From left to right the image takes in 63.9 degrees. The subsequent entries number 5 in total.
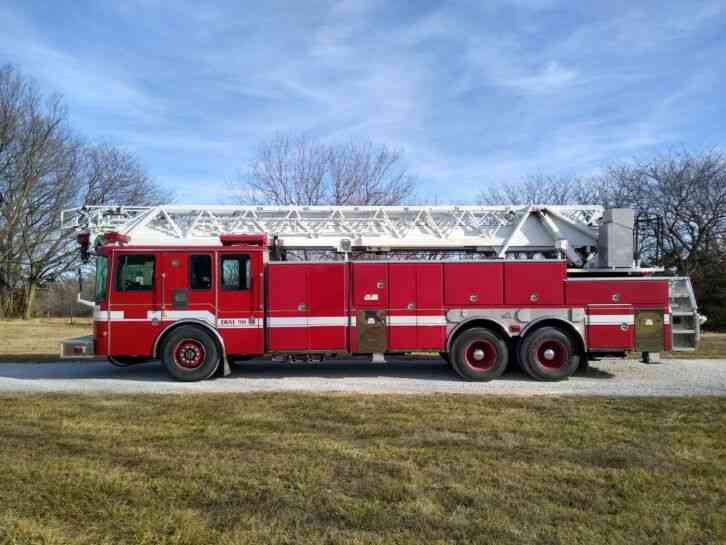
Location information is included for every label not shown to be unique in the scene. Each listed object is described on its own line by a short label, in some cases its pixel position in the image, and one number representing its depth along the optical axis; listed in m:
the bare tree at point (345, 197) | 27.92
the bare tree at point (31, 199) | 32.59
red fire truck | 10.43
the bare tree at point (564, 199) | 35.00
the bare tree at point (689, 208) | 30.44
